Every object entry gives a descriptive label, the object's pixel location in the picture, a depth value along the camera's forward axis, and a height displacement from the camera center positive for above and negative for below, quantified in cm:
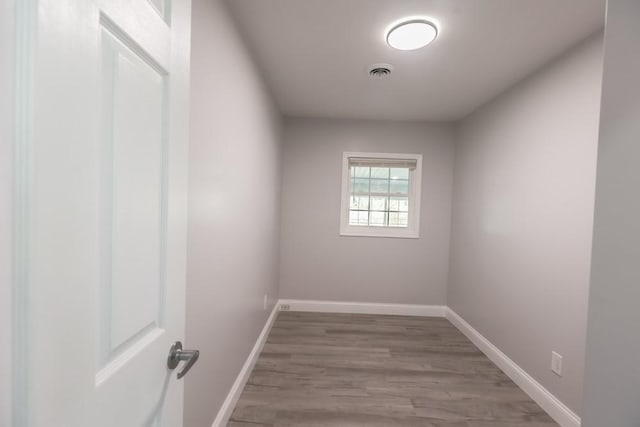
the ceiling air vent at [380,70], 214 +107
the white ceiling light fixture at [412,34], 166 +107
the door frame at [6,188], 33 +1
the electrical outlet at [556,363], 183 -95
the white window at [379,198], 354 +14
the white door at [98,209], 35 -2
